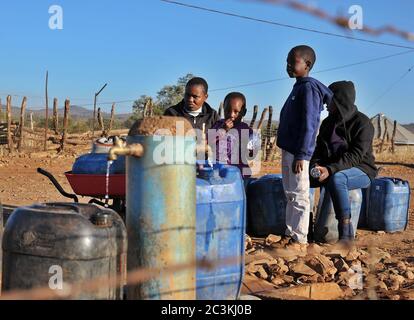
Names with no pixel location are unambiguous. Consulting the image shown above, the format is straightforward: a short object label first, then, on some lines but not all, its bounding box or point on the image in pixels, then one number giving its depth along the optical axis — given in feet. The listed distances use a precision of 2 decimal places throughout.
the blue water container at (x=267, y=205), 18.53
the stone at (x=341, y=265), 13.63
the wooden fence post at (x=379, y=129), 95.91
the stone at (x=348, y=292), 11.94
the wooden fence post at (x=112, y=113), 68.01
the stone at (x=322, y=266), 13.12
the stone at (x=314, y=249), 15.47
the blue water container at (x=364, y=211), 21.45
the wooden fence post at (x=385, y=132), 96.67
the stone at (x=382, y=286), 12.60
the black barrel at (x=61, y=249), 7.17
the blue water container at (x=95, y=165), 11.98
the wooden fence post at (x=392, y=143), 94.05
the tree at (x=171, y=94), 108.75
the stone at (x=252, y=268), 12.75
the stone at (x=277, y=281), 12.37
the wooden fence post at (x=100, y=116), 69.37
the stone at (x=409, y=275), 13.84
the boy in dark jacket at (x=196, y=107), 15.72
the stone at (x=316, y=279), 12.62
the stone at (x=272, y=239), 16.30
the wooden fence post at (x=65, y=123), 61.16
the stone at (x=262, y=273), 12.63
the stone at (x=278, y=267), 13.00
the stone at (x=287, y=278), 12.58
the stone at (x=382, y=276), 13.39
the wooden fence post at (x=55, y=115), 65.87
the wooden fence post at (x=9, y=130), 60.85
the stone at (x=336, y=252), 14.96
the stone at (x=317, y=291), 11.31
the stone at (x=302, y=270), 12.87
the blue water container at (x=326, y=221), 17.97
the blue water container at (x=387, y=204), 21.15
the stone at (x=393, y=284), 12.76
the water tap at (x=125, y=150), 7.18
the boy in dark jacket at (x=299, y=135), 14.90
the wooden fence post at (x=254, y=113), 69.97
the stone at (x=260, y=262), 13.38
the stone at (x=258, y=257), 13.50
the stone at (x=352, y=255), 14.76
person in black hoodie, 16.44
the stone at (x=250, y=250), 15.06
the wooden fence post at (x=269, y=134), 71.87
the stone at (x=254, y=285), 11.08
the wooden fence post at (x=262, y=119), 69.82
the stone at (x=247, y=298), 9.74
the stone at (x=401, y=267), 14.50
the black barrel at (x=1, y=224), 9.83
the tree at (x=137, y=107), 108.84
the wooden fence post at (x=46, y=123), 60.82
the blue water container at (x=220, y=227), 9.18
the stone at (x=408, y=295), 11.87
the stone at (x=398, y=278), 13.28
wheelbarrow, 11.87
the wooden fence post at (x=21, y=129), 60.90
